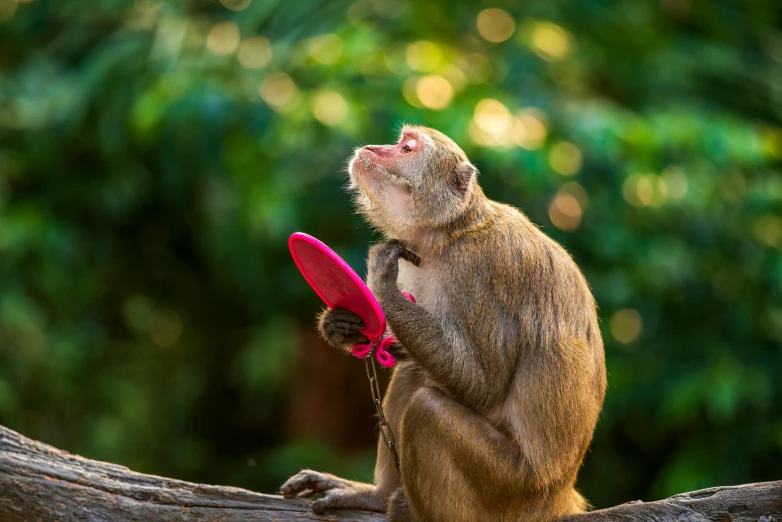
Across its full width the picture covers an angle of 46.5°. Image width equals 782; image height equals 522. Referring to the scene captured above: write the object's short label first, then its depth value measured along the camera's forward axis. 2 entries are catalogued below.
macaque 4.51
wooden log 4.60
